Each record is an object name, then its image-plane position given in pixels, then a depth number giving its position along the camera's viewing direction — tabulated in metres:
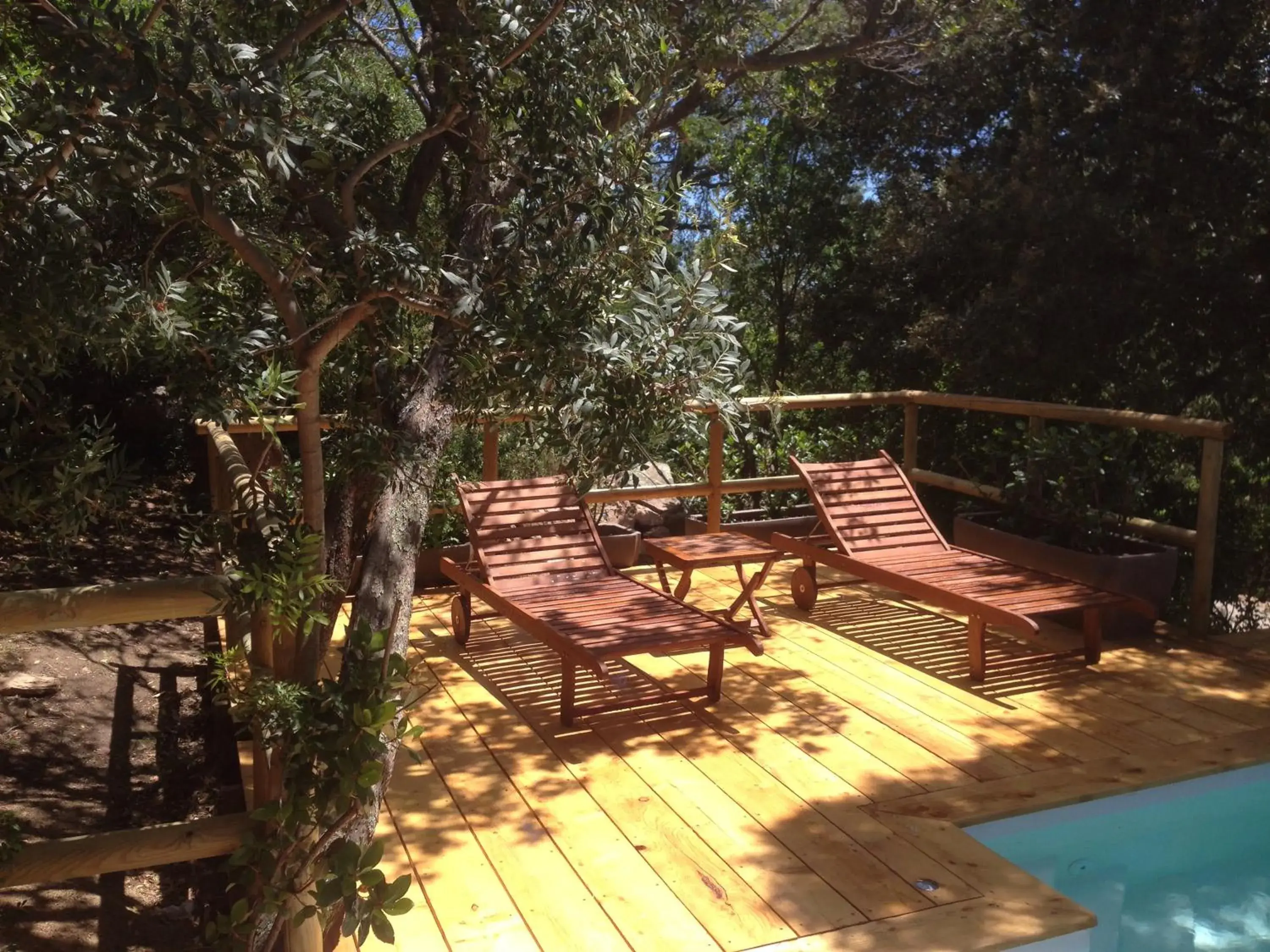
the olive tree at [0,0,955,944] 1.68
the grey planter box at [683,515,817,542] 7.38
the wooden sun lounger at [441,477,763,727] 4.32
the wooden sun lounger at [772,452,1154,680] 4.91
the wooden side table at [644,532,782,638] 5.34
